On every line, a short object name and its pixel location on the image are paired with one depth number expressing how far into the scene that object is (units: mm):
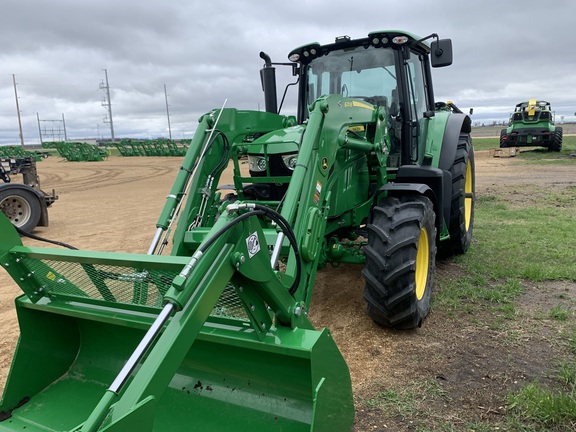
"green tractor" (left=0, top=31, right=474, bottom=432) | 2307
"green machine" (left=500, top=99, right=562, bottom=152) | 23859
